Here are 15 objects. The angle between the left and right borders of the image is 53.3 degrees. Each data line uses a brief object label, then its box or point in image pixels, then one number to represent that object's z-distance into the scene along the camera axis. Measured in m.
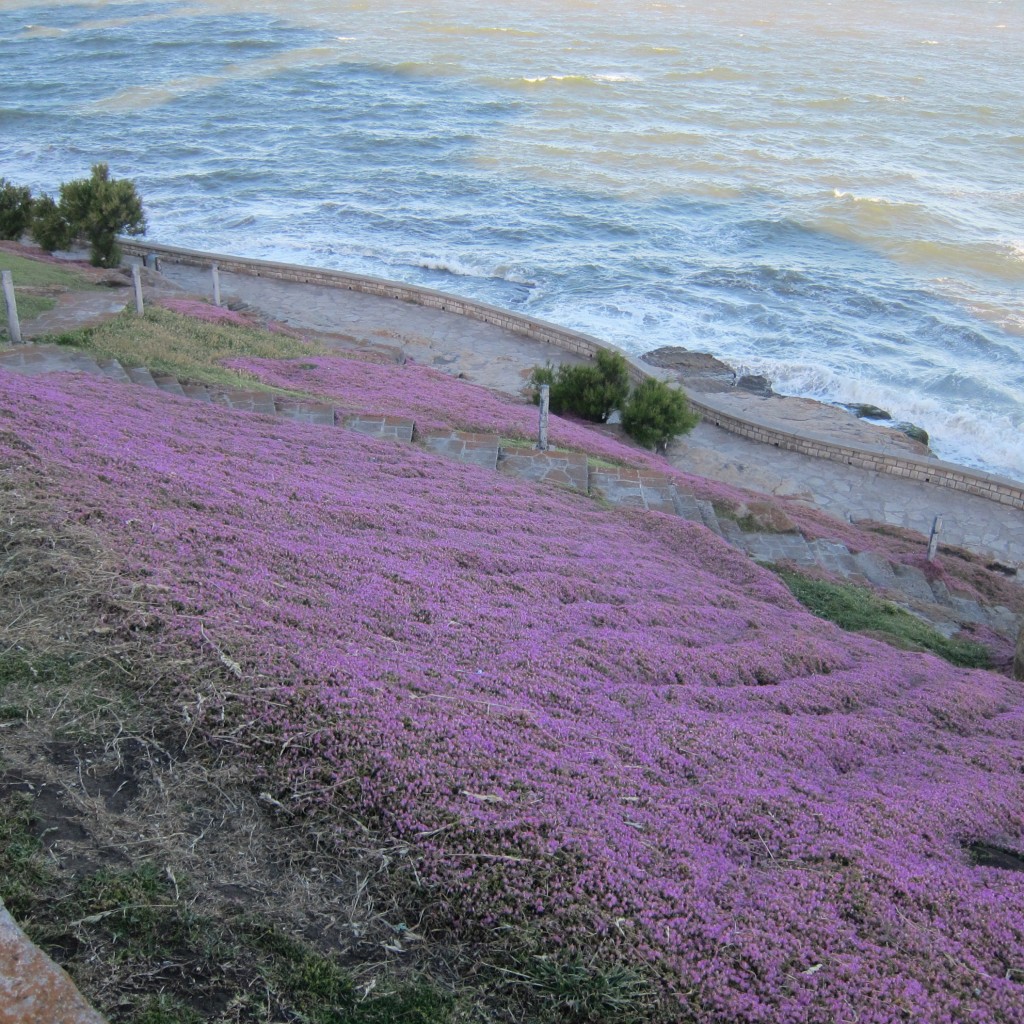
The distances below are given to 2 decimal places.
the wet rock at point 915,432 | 20.22
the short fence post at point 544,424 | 12.27
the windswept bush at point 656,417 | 16.84
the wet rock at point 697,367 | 21.84
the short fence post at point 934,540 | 13.27
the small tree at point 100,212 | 22.27
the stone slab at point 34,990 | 2.82
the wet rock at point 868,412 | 22.16
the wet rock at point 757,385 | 21.92
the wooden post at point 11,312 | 12.56
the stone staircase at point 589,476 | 11.70
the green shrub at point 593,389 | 17.45
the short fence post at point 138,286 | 15.04
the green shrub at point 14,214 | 23.88
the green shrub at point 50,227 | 22.20
